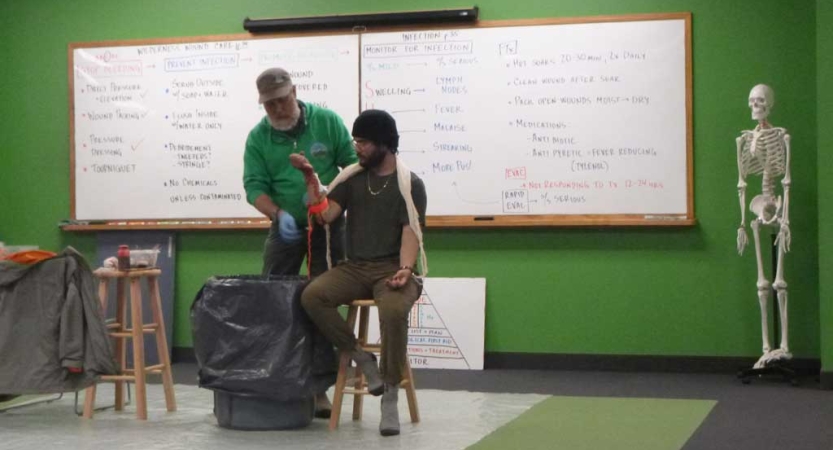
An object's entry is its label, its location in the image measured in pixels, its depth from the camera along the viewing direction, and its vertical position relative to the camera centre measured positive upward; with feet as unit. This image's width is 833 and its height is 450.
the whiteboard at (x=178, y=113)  21.79 +2.07
